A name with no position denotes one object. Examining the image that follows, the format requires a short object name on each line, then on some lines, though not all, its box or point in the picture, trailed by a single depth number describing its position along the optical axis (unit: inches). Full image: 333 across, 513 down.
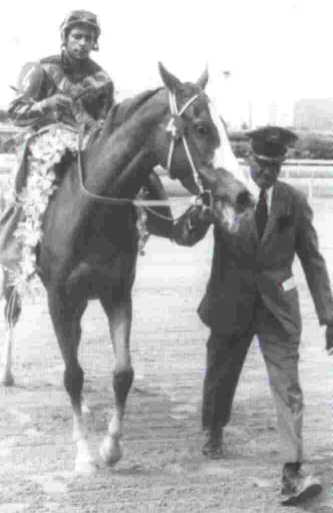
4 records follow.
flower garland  207.5
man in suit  179.2
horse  168.1
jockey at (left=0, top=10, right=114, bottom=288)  210.8
